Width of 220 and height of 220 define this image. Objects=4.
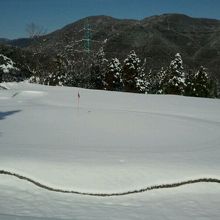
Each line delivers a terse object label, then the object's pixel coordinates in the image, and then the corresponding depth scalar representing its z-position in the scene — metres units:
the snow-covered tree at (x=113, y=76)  24.54
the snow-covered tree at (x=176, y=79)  23.76
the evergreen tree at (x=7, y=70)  18.98
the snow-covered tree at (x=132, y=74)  24.81
